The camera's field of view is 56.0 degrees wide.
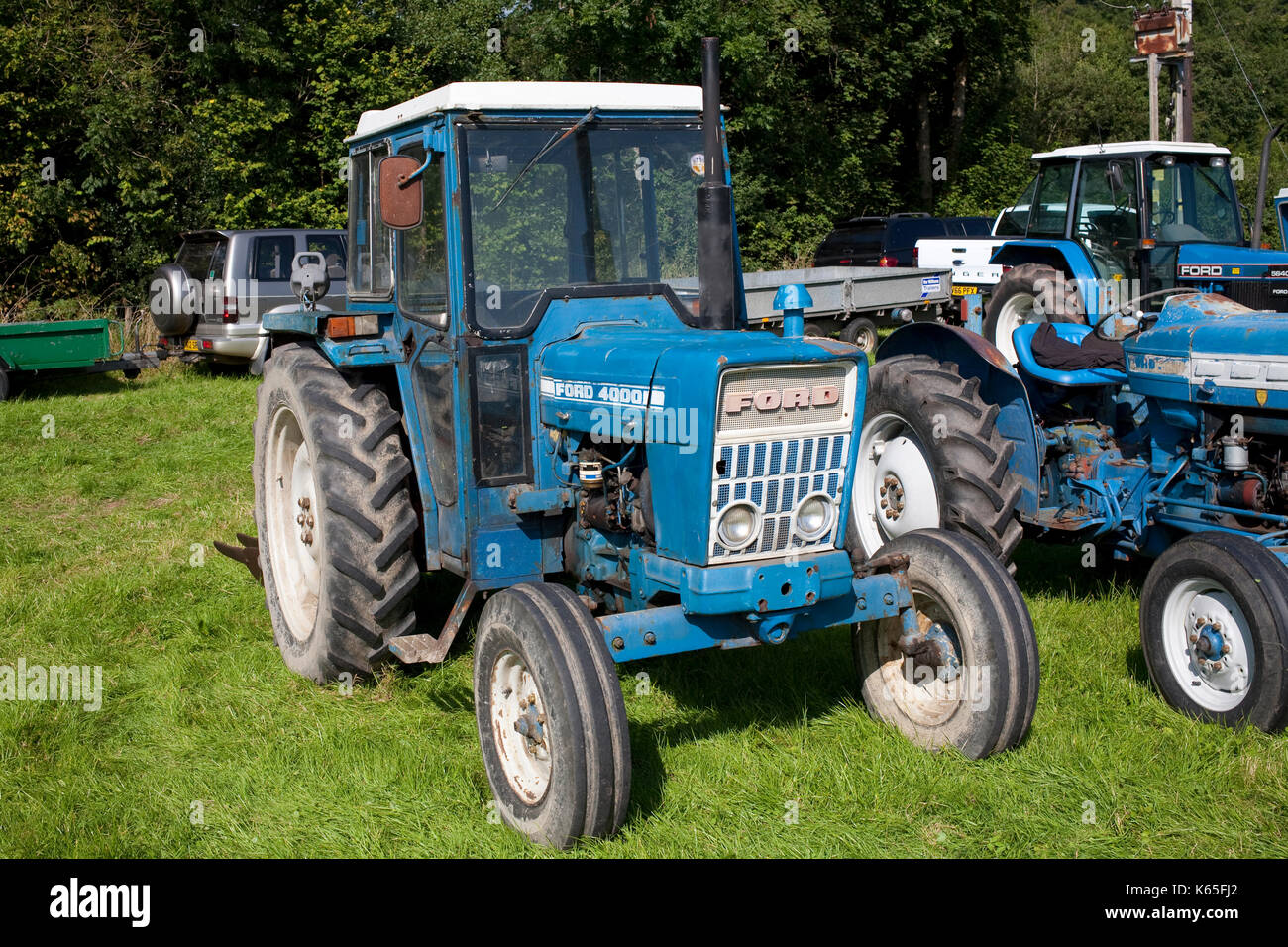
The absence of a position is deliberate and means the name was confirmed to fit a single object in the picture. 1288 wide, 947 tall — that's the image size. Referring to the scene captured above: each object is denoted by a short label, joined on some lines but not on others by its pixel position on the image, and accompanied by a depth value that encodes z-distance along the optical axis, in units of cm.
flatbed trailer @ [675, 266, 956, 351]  1548
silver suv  1431
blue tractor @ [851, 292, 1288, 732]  466
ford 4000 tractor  393
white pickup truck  1716
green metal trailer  1316
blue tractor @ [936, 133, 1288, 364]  1027
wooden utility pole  1558
